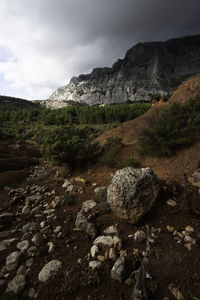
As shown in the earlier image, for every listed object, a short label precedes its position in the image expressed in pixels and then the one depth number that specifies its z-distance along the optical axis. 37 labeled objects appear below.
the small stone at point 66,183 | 5.26
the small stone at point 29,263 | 2.36
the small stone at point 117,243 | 2.45
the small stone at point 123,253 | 2.32
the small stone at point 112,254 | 2.30
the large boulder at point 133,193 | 3.06
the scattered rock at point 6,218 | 3.59
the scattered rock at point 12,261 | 2.36
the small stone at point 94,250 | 2.40
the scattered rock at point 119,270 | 1.96
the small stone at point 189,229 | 2.62
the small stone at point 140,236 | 2.55
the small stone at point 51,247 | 2.59
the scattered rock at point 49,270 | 2.11
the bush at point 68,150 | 6.35
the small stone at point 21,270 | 2.23
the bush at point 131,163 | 5.49
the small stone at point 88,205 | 3.65
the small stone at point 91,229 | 2.84
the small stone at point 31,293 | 1.91
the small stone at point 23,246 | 2.69
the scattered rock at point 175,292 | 1.69
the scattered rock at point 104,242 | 2.53
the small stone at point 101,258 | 2.31
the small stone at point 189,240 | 2.38
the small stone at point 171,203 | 3.29
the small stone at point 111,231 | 2.81
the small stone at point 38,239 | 2.76
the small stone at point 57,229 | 3.08
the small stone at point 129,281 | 1.91
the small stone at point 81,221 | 3.11
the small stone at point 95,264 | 2.16
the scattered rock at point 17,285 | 1.97
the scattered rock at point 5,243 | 2.79
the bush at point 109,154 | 6.44
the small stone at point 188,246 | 2.29
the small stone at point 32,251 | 2.58
